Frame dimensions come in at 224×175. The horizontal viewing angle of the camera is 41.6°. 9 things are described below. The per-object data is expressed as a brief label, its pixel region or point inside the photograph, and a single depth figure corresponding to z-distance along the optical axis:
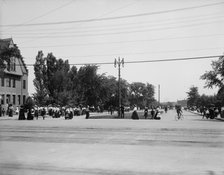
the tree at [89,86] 57.03
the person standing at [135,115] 29.30
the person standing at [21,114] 27.53
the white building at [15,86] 45.78
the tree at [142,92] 147.62
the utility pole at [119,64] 36.62
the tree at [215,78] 38.97
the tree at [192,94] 113.44
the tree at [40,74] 55.88
